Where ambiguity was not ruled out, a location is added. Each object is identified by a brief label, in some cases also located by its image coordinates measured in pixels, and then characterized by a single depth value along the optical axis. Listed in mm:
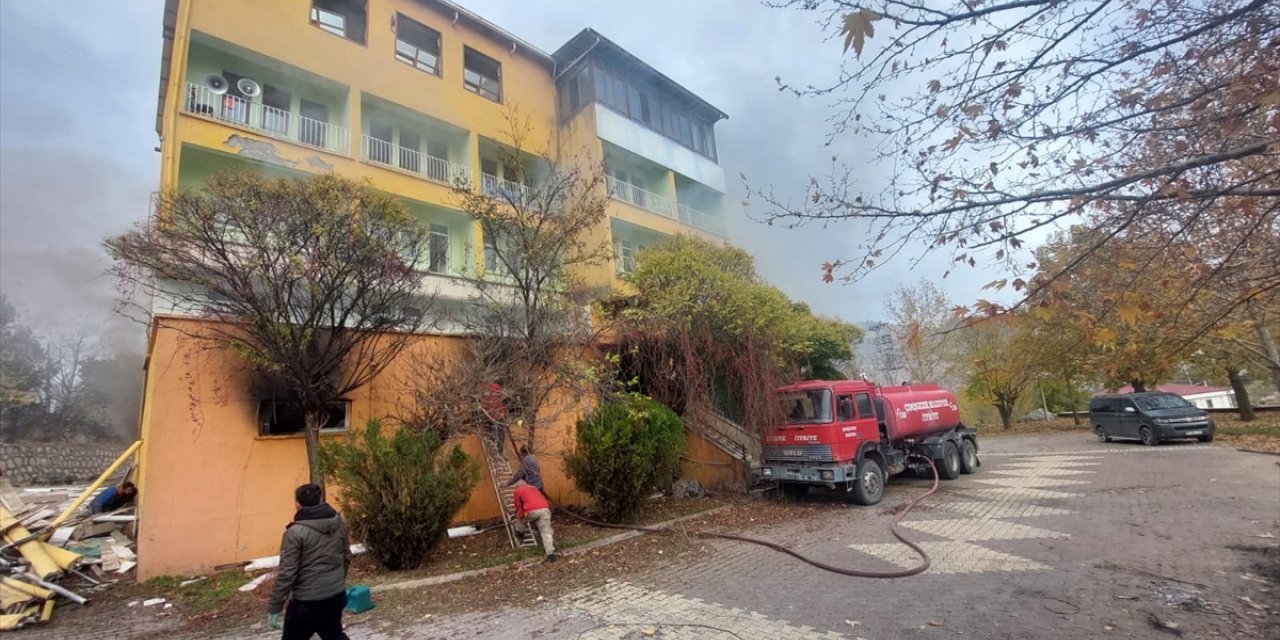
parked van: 16297
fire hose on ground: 5784
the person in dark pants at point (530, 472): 8070
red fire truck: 10055
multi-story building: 7547
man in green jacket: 3721
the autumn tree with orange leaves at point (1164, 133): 2955
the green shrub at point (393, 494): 6730
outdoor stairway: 12117
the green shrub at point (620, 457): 8766
